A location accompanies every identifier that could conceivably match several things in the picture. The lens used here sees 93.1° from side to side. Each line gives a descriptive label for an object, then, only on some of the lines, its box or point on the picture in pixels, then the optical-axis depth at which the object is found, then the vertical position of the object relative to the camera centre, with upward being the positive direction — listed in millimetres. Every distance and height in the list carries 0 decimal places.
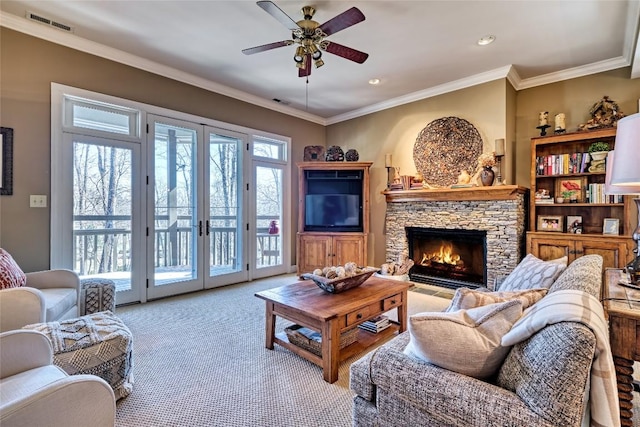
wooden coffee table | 2053 -738
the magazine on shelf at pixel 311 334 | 2303 -941
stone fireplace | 3799 -232
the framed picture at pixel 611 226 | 3369 -147
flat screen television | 5098 +19
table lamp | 1363 +278
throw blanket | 876 -391
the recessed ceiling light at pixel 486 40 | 3115 +1807
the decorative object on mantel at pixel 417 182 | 4555 +471
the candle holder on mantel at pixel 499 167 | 3929 +592
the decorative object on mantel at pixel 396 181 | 4758 +512
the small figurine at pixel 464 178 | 4066 +474
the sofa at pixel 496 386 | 842 -588
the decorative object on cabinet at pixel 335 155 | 5133 +984
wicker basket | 2279 -983
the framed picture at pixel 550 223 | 3766 -127
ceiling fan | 2328 +1490
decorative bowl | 2430 -564
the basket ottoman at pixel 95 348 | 1652 -769
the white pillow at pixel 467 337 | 1080 -451
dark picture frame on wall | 2854 +492
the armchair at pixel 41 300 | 1924 -635
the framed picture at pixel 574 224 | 3639 -135
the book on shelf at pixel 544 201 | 3759 +150
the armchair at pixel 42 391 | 992 -669
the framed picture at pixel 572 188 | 3674 +311
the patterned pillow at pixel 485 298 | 1355 -393
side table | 1200 -531
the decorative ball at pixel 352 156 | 5125 +973
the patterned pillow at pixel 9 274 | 2203 -459
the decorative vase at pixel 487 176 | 3855 +472
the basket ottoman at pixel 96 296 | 2795 -771
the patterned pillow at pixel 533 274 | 1898 -409
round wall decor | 4152 +908
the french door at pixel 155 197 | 3273 +210
